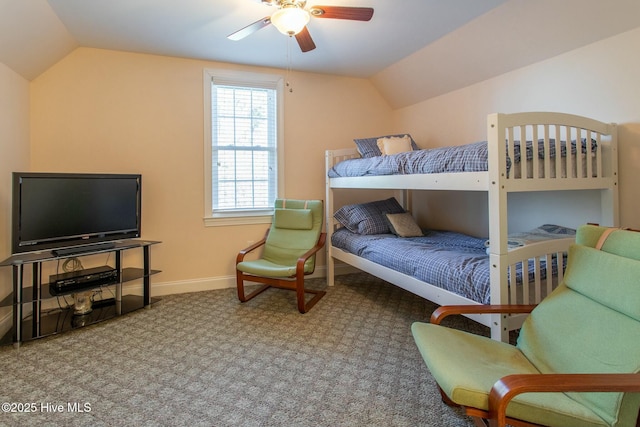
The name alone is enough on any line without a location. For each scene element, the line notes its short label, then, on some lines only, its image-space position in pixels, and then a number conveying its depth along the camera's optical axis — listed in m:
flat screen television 2.51
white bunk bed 1.79
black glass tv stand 2.36
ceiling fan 2.05
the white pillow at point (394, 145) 3.69
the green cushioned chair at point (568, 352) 1.11
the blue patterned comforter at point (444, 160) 1.93
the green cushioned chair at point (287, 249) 3.08
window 3.73
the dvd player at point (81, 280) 2.68
